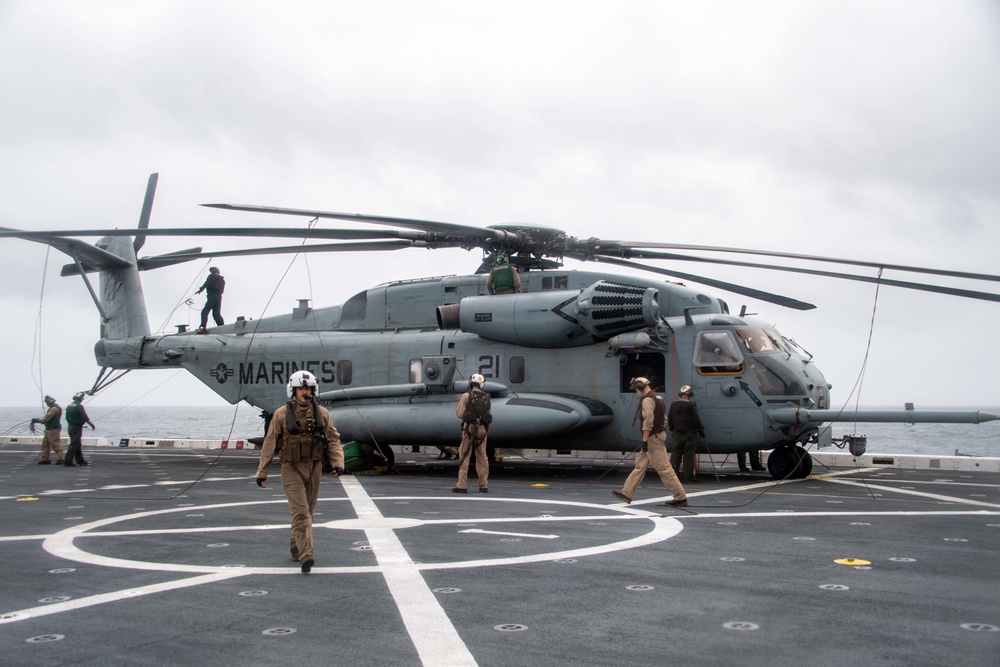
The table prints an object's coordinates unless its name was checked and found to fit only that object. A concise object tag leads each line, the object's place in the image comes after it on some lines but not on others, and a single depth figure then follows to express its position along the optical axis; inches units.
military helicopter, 645.9
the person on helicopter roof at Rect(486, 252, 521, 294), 718.5
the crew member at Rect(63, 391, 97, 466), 841.5
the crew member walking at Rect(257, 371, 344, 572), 324.5
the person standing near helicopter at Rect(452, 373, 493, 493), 592.7
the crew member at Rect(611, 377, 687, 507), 484.1
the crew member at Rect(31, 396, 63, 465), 865.5
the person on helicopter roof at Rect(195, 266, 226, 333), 895.7
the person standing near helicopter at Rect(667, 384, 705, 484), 625.0
